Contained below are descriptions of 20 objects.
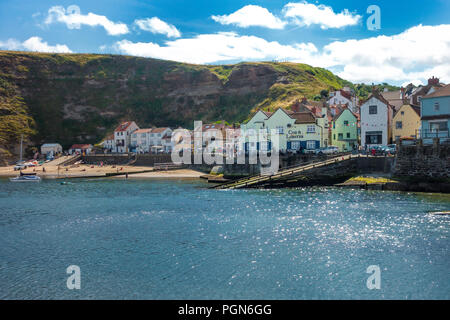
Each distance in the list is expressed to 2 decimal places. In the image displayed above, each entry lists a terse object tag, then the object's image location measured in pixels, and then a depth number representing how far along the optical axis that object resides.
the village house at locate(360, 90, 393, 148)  71.25
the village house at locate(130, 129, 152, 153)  121.56
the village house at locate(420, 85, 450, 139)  56.25
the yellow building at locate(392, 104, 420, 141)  69.00
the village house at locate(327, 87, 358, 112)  115.94
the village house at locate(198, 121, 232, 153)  97.53
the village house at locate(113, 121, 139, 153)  125.06
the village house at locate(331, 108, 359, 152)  79.94
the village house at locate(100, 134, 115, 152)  127.17
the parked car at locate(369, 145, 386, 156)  62.31
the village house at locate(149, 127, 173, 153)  116.22
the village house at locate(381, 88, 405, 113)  89.84
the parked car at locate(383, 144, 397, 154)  61.22
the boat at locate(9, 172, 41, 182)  78.81
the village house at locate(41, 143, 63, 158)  115.88
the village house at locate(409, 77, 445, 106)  82.50
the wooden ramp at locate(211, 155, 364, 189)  60.69
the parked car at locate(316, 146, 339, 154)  69.79
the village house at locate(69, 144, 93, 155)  118.62
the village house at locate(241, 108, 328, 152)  76.12
